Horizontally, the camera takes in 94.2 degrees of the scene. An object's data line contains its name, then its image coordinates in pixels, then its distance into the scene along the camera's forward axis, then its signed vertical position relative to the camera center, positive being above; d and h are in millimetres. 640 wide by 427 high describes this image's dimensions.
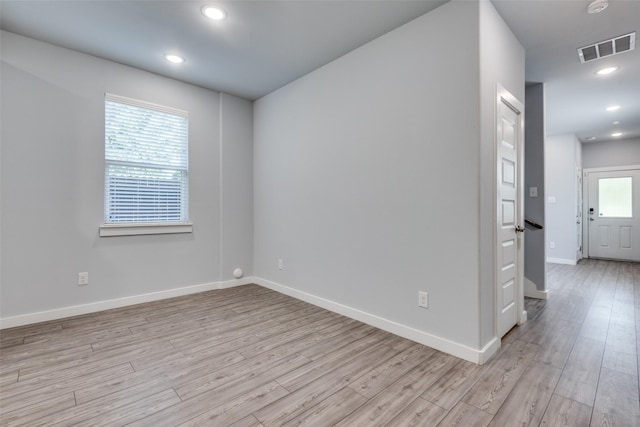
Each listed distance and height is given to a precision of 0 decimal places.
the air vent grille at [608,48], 2746 +1630
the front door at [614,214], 6297 +14
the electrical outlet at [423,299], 2420 -689
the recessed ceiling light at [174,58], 3100 +1679
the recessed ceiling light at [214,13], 2361 +1650
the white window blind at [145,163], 3275 +622
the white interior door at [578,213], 6285 +36
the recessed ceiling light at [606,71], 3358 +1655
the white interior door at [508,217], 2445 -19
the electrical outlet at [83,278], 3076 -648
